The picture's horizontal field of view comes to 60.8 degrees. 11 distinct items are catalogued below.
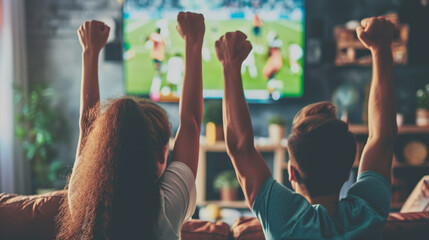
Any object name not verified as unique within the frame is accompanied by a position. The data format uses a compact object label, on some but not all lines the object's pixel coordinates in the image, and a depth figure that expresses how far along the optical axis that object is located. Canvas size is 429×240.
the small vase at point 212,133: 3.50
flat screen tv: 3.67
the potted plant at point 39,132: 3.54
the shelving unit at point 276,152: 3.41
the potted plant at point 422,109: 3.55
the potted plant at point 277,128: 3.59
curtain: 3.54
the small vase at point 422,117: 3.54
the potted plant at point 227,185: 3.56
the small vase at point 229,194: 3.57
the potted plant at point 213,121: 3.51
